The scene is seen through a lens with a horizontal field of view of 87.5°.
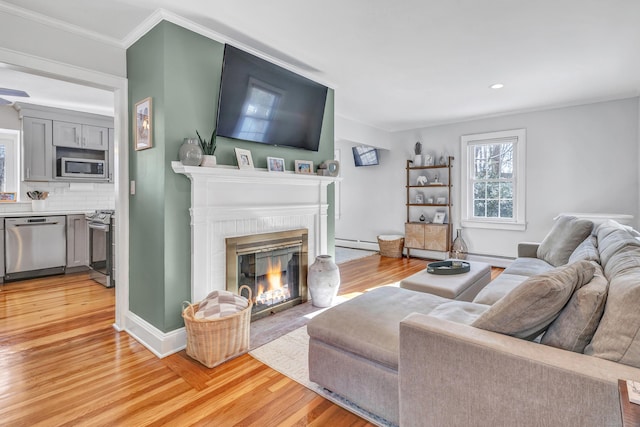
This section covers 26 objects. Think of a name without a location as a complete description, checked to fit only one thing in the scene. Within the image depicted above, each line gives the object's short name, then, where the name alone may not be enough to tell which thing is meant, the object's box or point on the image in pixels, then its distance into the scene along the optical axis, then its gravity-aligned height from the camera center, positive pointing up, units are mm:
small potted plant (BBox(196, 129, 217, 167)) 2471 +451
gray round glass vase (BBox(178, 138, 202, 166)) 2330 +392
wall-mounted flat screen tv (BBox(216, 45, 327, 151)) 2646 +939
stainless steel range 4027 -478
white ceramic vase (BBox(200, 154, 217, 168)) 2461 +356
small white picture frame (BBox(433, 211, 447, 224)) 5680 -143
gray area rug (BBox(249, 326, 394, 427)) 1774 -1031
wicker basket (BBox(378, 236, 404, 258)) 6012 -675
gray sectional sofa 1040 -540
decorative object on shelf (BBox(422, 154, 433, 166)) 5760 +842
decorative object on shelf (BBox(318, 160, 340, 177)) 3521 +435
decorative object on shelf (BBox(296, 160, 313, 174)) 3324 +430
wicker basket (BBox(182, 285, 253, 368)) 2164 -848
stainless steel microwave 4715 +603
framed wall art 2432 +640
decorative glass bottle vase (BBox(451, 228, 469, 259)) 5381 -640
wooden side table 675 -434
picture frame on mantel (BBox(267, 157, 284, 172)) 3012 +412
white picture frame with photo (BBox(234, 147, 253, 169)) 2743 +421
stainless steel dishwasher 4195 -482
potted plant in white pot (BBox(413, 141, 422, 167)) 5852 +947
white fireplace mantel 2488 +8
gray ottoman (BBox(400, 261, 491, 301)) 2584 -613
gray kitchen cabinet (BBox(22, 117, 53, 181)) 4438 +807
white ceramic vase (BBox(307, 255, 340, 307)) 3232 -701
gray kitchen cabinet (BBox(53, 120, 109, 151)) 4658 +1059
